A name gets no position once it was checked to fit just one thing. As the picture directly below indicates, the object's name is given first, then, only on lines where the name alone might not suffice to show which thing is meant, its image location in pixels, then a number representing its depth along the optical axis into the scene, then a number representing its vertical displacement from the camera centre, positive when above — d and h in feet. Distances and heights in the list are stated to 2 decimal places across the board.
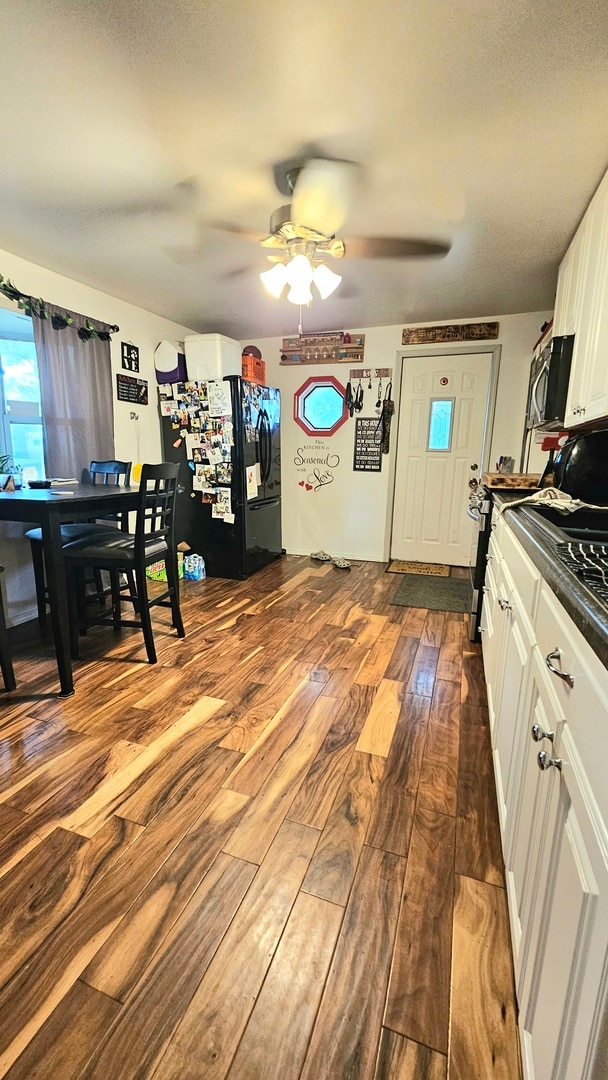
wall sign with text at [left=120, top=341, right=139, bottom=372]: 11.44 +2.45
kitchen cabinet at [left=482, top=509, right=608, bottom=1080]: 1.71 -1.93
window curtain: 9.25 +1.14
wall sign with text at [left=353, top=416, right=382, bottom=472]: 13.78 +0.37
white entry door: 12.81 +0.19
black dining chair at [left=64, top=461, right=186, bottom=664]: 7.24 -1.71
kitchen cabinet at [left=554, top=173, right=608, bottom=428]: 5.80 +2.17
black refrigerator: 11.64 -0.27
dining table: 5.94 -0.93
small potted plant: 8.66 -0.31
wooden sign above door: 12.23 +3.49
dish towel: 5.39 -0.50
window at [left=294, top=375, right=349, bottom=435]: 13.99 +1.57
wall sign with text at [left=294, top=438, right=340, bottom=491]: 14.40 -0.29
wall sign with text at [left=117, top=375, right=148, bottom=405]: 11.42 +1.60
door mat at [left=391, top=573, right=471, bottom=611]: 10.56 -3.40
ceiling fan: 5.86 +3.39
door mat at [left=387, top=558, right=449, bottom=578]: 13.12 -3.32
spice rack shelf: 13.48 +3.26
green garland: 8.39 +2.76
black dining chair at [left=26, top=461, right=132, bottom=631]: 8.29 -1.55
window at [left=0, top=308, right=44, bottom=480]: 8.80 +1.08
